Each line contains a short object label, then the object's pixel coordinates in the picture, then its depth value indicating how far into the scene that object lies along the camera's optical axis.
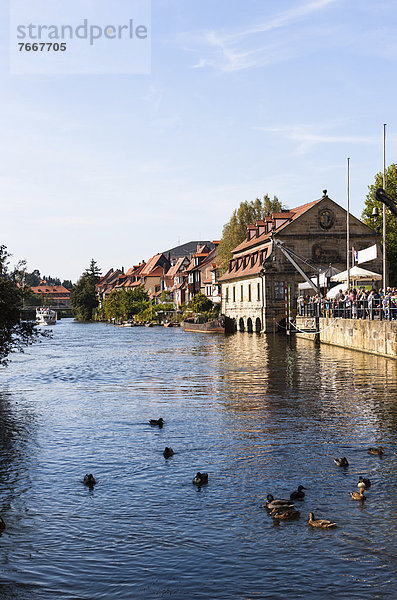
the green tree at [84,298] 183.00
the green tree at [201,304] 104.25
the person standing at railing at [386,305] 35.75
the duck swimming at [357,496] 11.40
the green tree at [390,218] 72.69
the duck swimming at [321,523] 10.16
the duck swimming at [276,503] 10.85
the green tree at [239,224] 102.25
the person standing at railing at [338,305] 48.51
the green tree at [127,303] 145.88
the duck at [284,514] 10.68
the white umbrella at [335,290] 52.28
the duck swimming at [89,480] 12.73
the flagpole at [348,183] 51.81
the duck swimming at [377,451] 14.53
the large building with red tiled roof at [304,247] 74.16
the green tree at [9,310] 26.77
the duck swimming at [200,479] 12.55
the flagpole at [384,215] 41.00
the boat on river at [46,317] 154.55
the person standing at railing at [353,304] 43.34
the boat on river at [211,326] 85.25
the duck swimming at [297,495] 11.45
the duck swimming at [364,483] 11.92
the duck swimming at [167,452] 14.87
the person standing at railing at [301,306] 63.97
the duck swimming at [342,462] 13.57
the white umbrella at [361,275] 50.56
